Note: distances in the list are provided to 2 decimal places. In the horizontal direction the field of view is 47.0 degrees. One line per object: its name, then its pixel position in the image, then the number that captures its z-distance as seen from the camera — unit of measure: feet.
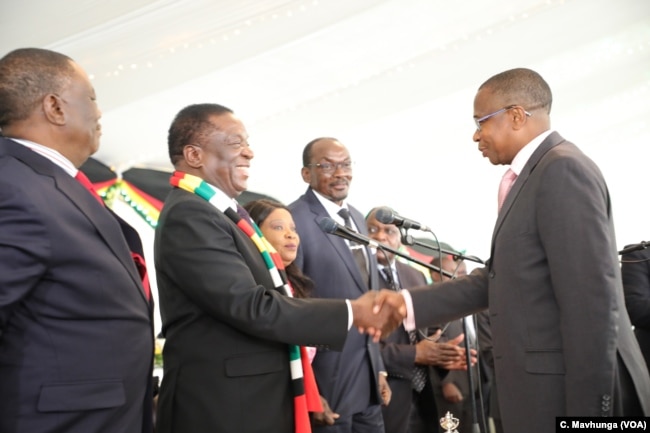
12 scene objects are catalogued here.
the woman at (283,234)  15.44
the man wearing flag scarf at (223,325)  10.18
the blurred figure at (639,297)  17.94
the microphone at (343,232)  12.72
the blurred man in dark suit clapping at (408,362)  17.84
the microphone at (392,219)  13.14
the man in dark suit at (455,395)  19.67
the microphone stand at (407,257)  12.96
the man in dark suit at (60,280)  7.62
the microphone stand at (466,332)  13.32
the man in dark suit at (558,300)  9.27
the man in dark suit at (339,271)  14.98
